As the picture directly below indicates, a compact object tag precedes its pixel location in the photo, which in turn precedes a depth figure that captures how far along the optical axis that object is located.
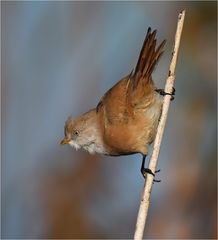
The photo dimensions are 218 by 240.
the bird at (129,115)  8.41
